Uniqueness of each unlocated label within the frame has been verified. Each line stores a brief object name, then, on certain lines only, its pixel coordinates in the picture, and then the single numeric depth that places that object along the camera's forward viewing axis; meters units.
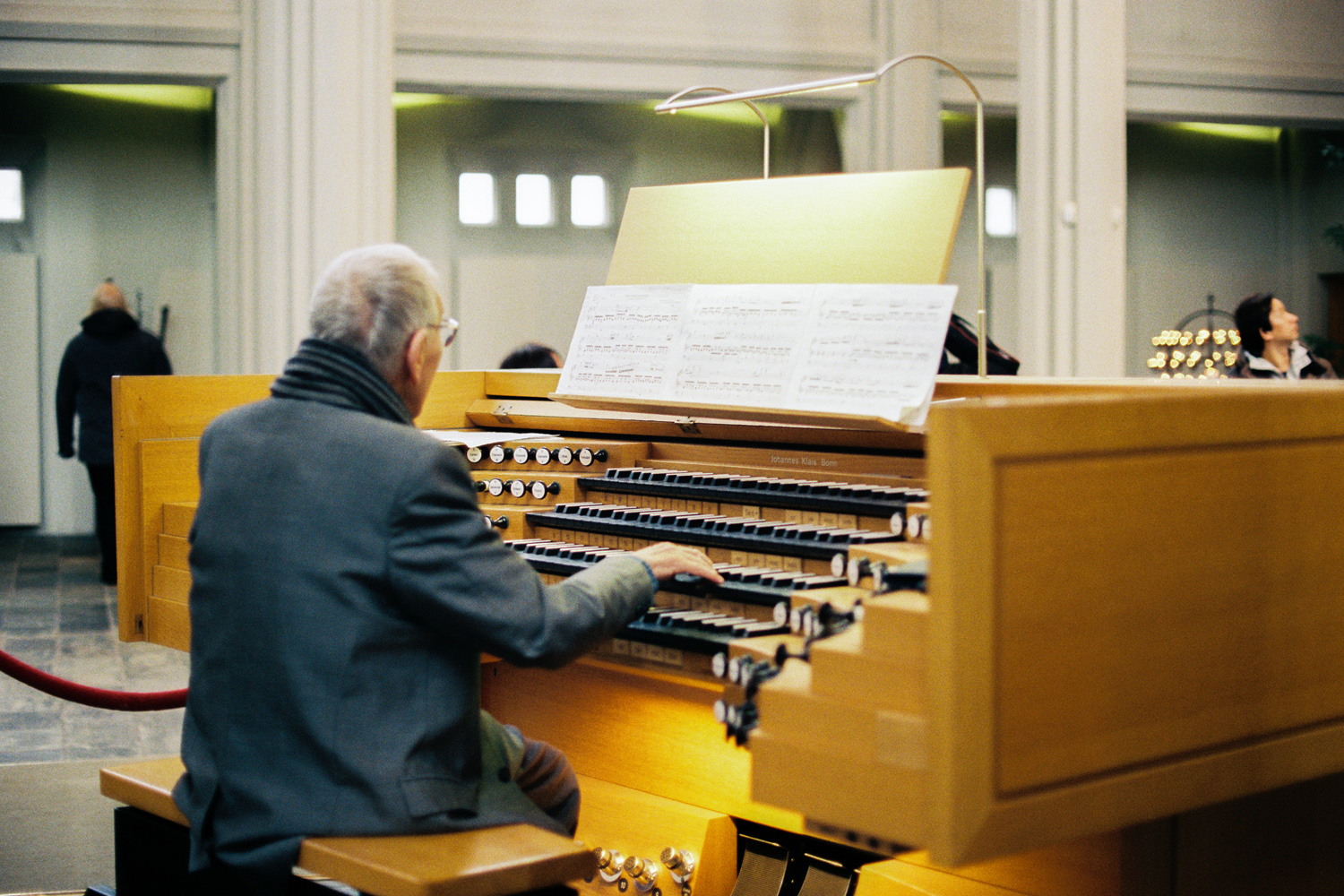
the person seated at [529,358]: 6.01
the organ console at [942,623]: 1.74
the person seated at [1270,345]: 5.88
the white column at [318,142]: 7.70
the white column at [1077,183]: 7.94
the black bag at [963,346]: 4.52
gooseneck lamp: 2.74
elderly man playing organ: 1.98
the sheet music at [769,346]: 2.61
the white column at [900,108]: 9.52
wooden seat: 1.92
